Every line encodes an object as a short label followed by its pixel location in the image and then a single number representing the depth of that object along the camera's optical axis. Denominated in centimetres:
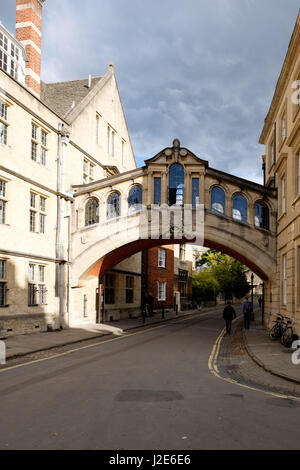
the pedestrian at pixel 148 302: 3509
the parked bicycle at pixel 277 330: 1850
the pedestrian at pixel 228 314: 2220
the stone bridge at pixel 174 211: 2352
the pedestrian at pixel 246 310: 2486
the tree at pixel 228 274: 6594
